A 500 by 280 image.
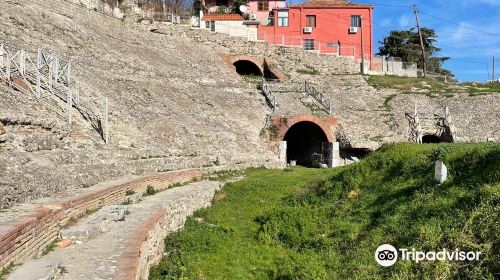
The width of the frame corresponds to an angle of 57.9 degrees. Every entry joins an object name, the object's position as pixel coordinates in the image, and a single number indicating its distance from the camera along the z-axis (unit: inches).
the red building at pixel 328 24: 1745.8
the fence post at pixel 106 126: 650.8
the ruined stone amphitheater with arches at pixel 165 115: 418.2
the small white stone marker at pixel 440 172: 432.8
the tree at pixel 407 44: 2174.0
